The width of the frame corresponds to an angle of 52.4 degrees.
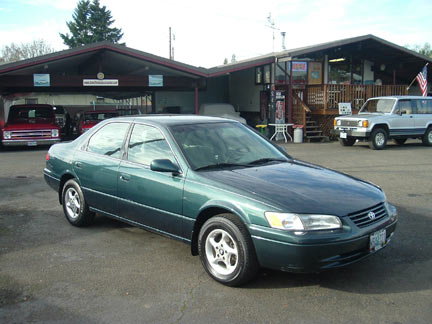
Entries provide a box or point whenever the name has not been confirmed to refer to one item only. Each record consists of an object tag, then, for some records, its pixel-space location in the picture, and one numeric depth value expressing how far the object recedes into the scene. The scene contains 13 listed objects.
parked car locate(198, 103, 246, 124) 22.61
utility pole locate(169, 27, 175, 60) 57.90
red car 18.94
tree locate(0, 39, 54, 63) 64.81
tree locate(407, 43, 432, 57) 54.97
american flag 21.99
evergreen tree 61.38
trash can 20.08
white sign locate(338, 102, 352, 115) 20.50
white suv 16.17
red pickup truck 16.84
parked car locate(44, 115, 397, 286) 3.72
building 18.91
